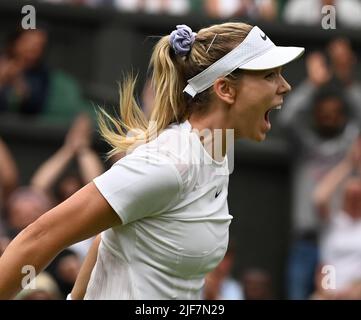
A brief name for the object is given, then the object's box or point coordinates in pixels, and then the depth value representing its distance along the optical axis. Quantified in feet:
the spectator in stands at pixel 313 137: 50.37
